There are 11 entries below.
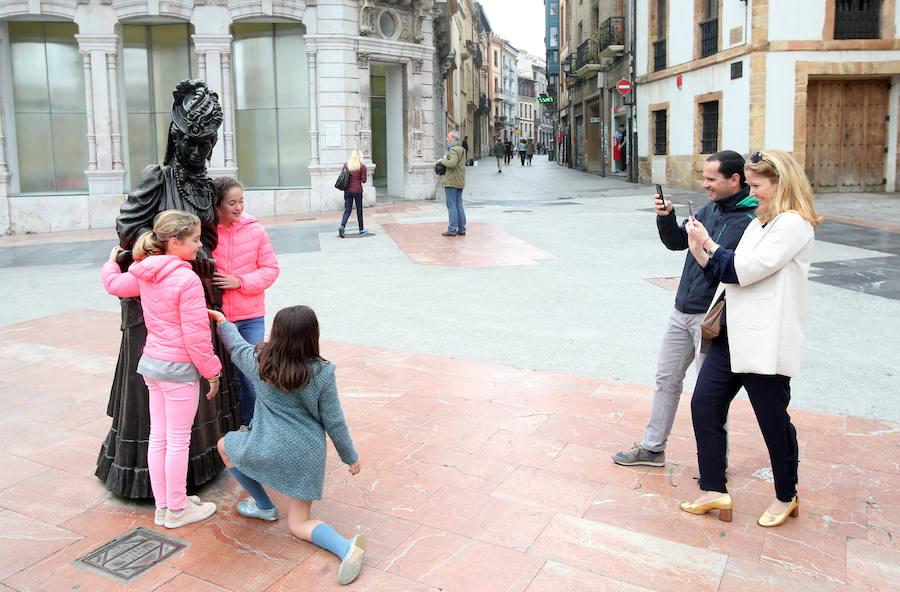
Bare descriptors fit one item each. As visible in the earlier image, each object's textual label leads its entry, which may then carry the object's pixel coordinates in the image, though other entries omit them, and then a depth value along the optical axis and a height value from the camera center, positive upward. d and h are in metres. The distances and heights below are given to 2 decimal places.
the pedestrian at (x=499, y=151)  37.61 +2.06
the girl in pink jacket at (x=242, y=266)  4.02 -0.37
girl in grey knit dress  3.07 -0.94
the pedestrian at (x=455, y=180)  12.90 +0.24
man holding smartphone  3.63 -0.49
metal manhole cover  3.20 -1.51
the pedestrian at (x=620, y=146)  30.66 +1.81
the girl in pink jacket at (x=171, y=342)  3.36 -0.62
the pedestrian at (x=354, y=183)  13.52 +0.23
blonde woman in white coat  3.25 -0.49
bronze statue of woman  3.64 -0.33
